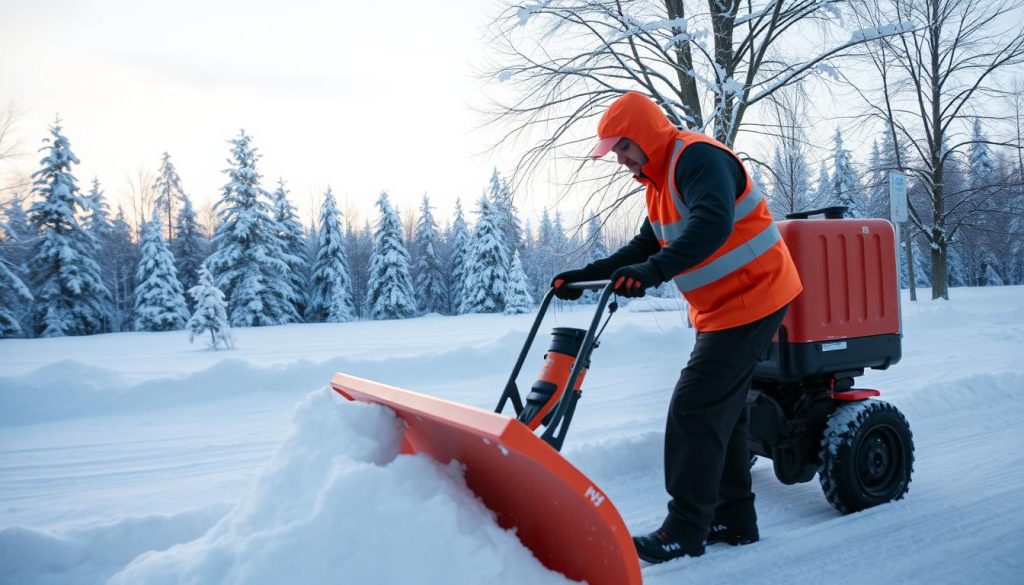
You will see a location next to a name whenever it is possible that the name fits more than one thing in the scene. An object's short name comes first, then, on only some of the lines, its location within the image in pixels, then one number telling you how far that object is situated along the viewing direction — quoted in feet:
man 8.21
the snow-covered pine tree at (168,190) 140.26
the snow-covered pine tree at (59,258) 89.15
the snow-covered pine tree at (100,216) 126.72
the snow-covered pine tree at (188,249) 122.93
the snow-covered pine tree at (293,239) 122.21
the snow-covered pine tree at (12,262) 59.52
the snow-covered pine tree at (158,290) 94.84
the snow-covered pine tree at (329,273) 120.67
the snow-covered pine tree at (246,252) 100.07
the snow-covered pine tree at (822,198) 73.92
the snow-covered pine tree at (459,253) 143.13
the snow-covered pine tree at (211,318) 50.49
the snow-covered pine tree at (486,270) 124.88
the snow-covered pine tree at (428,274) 147.33
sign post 30.27
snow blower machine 7.49
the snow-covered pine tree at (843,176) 119.31
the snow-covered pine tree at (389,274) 121.90
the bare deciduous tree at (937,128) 56.08
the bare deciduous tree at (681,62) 27.84
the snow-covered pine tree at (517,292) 119.75
